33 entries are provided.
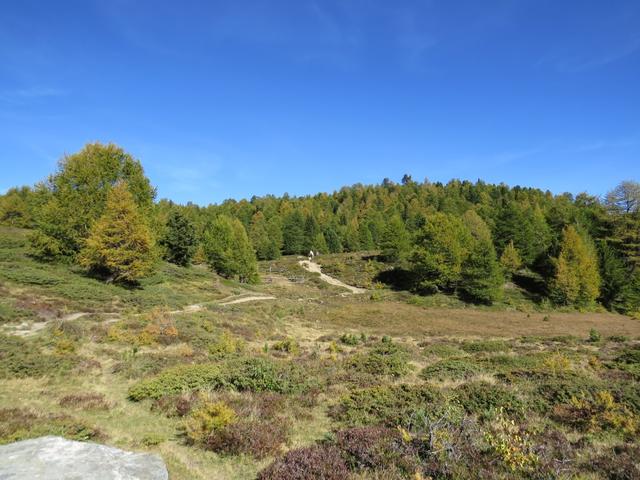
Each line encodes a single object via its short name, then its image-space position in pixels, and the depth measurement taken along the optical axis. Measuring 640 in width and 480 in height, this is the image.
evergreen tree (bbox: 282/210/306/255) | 110.69
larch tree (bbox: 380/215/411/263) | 78.88
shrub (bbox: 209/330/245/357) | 18.25
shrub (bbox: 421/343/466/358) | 21.78
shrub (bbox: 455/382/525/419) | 11.07
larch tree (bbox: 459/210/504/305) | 54.34
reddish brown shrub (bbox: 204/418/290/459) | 8.30
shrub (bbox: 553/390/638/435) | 9.78
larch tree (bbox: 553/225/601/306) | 56.44
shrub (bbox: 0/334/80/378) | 13.05
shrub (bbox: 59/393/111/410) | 10.66
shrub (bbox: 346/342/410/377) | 16.22
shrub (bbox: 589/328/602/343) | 28.34
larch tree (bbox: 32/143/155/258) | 35.38
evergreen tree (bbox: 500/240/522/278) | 66.25
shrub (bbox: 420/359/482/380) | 15.50
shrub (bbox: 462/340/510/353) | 23.56
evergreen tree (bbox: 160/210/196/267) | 56.22
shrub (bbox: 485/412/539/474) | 7.04
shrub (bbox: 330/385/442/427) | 10.33
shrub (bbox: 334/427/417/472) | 7.42
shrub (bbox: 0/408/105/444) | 8.11
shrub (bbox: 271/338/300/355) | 20.95
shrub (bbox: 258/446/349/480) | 6.86
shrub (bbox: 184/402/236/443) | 8.77
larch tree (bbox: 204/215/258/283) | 59.69
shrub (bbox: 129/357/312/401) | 12.02
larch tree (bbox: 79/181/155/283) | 32.38
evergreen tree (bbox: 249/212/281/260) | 102.25
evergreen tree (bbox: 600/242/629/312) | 59.88
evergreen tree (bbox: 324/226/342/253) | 112.04
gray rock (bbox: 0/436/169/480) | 5.68
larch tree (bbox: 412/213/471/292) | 58.06
